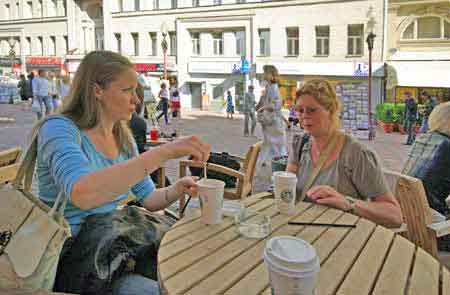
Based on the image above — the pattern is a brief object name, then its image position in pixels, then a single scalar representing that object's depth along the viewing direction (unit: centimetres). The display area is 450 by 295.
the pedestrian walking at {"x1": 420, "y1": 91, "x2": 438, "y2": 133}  1583
